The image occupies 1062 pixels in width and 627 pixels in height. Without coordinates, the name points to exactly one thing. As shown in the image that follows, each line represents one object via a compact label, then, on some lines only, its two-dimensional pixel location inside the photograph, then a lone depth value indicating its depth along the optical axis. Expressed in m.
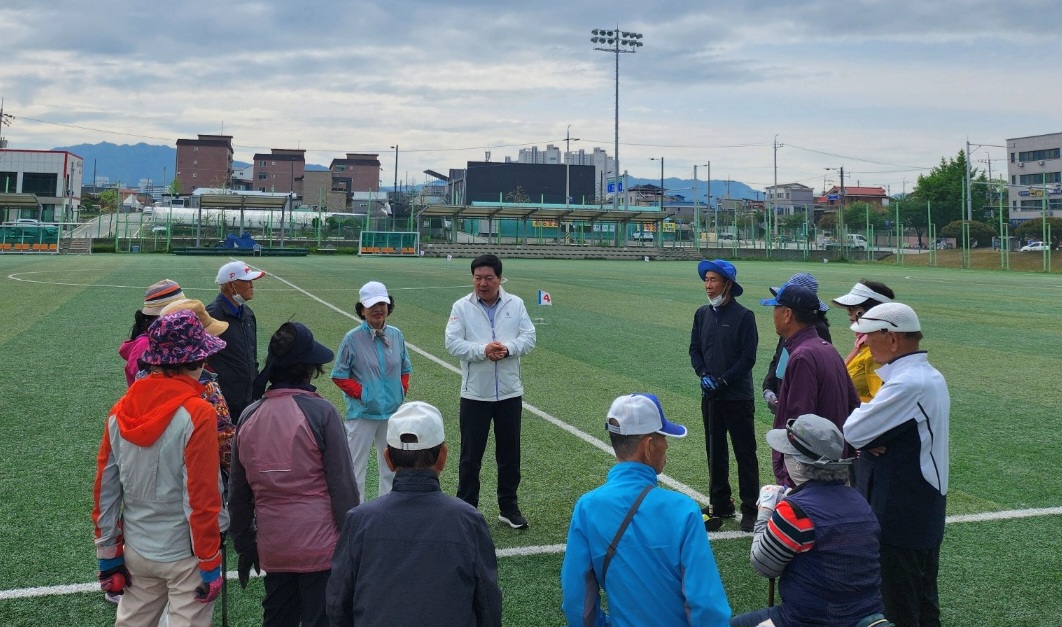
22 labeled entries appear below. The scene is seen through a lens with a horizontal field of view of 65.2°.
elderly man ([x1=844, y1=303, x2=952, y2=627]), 4.30
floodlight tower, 82.56
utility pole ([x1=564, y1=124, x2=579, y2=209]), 117.06
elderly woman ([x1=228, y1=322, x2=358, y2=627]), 4.06
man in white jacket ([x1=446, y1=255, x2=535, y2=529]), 6.66
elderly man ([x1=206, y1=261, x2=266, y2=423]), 6.79
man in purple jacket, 5.00
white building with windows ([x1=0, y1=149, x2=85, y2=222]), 91.38
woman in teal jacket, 6.54
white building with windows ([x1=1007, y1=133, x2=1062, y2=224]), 100.31
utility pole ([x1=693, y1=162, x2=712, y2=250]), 78.38
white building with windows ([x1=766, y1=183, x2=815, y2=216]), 170.12
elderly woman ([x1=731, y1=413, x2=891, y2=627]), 3.49
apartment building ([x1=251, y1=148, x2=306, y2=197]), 152.75
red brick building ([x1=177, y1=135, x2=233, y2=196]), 147.75
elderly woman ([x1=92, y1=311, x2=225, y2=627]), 3.78
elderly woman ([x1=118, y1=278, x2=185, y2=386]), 5.82
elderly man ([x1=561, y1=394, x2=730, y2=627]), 3.12
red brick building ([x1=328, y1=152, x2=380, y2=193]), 151.12
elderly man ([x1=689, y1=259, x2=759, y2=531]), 6.76
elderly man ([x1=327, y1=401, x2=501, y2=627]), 3.08
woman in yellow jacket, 5.84
